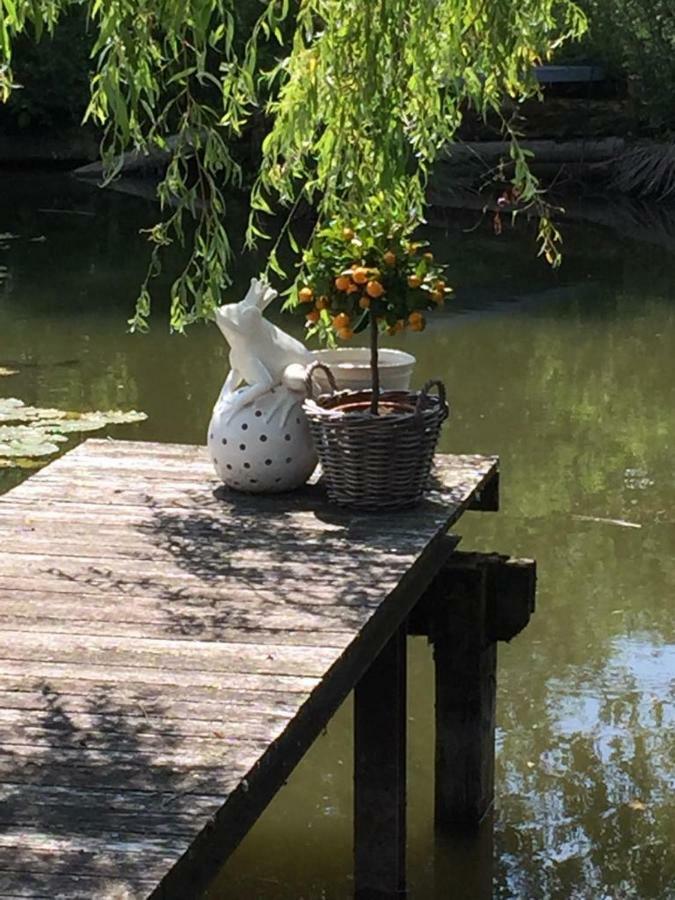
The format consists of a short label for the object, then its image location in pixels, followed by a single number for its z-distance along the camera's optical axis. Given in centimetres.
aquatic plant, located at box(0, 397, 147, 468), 837
